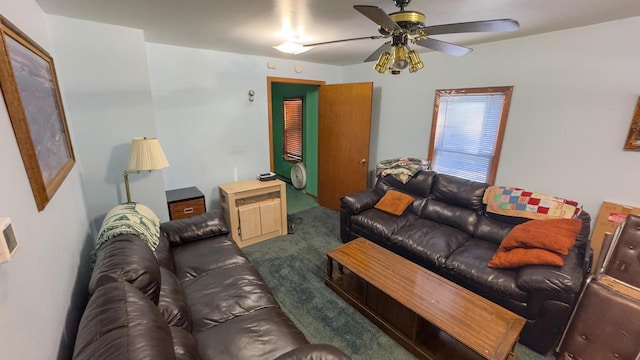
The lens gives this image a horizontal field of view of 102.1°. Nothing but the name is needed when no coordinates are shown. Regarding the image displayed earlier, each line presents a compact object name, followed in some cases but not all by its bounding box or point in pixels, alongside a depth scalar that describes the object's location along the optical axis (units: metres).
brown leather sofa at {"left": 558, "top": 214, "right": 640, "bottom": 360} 1.51
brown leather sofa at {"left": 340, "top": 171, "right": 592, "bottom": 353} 1.73
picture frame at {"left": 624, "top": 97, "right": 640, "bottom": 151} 2.13
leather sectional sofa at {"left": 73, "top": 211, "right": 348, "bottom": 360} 0.90
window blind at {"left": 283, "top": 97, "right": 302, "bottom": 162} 5.08
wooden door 3.79
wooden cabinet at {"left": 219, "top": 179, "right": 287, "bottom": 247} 3.14
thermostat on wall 0.65
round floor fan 4.65
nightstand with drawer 2.84
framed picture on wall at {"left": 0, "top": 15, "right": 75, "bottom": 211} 0.98
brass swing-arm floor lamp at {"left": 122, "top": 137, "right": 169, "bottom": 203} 2.23
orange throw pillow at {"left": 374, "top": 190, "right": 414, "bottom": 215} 2.99
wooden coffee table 1.47
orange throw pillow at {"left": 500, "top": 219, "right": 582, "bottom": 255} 1.89
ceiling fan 1.30
